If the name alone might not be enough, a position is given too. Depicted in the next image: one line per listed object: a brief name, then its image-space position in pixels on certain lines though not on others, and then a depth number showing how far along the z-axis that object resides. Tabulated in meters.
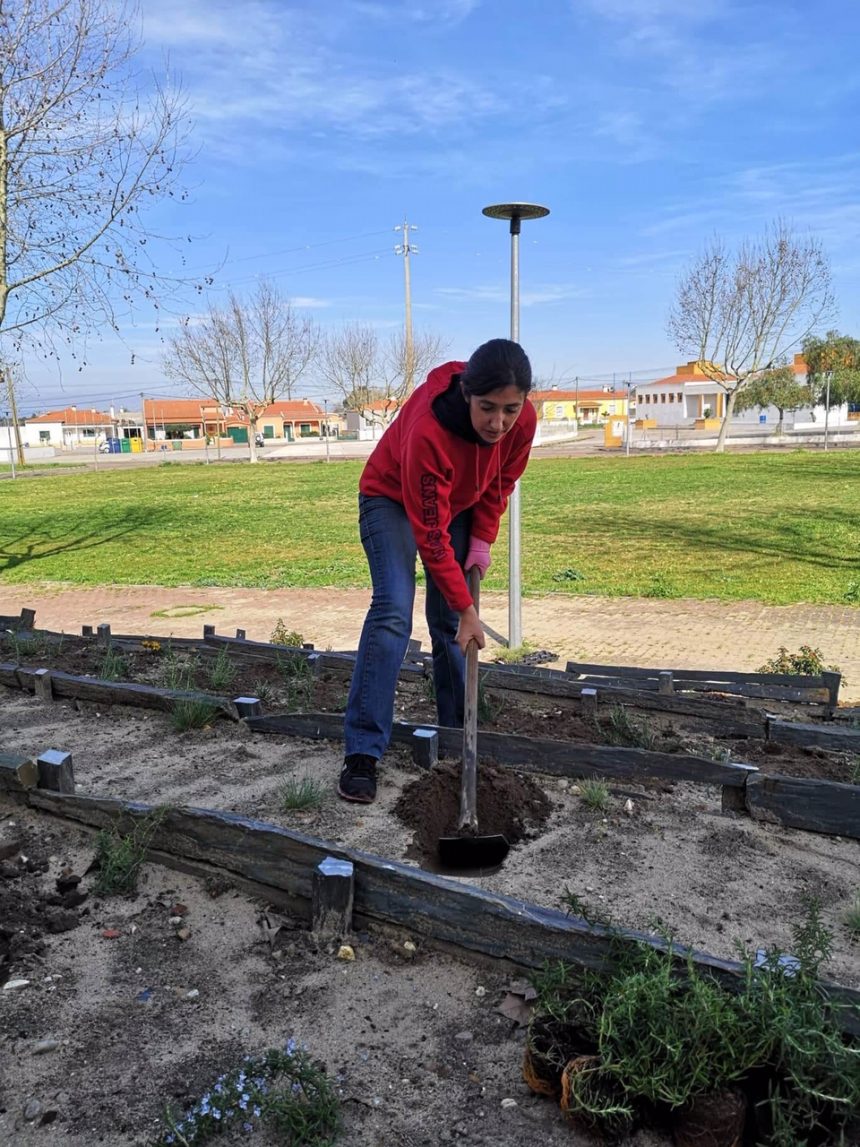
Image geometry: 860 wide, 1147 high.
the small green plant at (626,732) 3.95
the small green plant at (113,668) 5.00
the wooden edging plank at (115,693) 4.33
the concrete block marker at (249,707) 4.25
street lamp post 7.23
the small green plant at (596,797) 3.30
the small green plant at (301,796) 3.31
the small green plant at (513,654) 7.45
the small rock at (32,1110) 1.93
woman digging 3.03
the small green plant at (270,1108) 1.84
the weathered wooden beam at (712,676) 5.26
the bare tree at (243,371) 54.77
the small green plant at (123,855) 2.80
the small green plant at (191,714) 4.17
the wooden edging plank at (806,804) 3.07
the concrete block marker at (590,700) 4.45
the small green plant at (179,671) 4.92
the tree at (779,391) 62.09
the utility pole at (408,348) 56.53
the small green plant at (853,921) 2.54
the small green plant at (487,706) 4.31
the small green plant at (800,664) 5.71
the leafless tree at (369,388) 60.09
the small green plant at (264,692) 4.72
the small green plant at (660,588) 10.02
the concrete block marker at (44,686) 4.83
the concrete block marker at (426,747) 3.65
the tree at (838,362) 60.56
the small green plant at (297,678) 4.61
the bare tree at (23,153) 7.41
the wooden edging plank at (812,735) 3.91
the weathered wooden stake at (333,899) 2.51
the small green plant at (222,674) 4.91
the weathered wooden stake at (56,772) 3.23
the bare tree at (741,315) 44.41
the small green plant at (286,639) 6.18
